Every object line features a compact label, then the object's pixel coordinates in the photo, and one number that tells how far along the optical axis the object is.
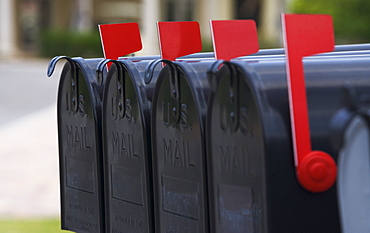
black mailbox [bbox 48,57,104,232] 6.14
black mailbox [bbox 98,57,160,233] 5.57
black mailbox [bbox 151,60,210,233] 5.01
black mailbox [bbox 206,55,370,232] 4.24
